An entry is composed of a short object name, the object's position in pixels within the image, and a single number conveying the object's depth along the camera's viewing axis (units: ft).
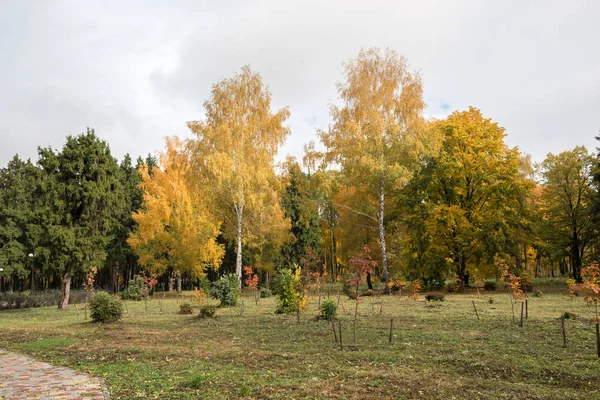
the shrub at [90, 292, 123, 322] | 47.65
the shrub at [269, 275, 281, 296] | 86.12
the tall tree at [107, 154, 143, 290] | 125.49
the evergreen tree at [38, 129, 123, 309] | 75.82
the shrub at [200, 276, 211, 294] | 82.22
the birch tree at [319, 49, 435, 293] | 73.31
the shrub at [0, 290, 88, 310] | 81.25
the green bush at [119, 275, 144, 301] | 92.68
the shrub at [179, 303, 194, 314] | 56.90
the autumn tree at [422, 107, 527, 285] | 79.10
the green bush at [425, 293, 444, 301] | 61.21
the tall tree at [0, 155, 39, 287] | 108.17
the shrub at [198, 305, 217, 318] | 49.78
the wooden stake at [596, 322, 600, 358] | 23.74
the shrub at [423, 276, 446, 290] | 84.17
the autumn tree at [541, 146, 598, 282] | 88.07
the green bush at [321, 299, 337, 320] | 43.57
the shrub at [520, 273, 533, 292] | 72.54
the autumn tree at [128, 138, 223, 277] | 97.66
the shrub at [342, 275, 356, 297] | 78.12
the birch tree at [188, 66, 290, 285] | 78.89
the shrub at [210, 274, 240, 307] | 64.13
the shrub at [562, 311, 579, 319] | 39.91
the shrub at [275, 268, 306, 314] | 51.78
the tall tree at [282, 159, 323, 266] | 131.95
